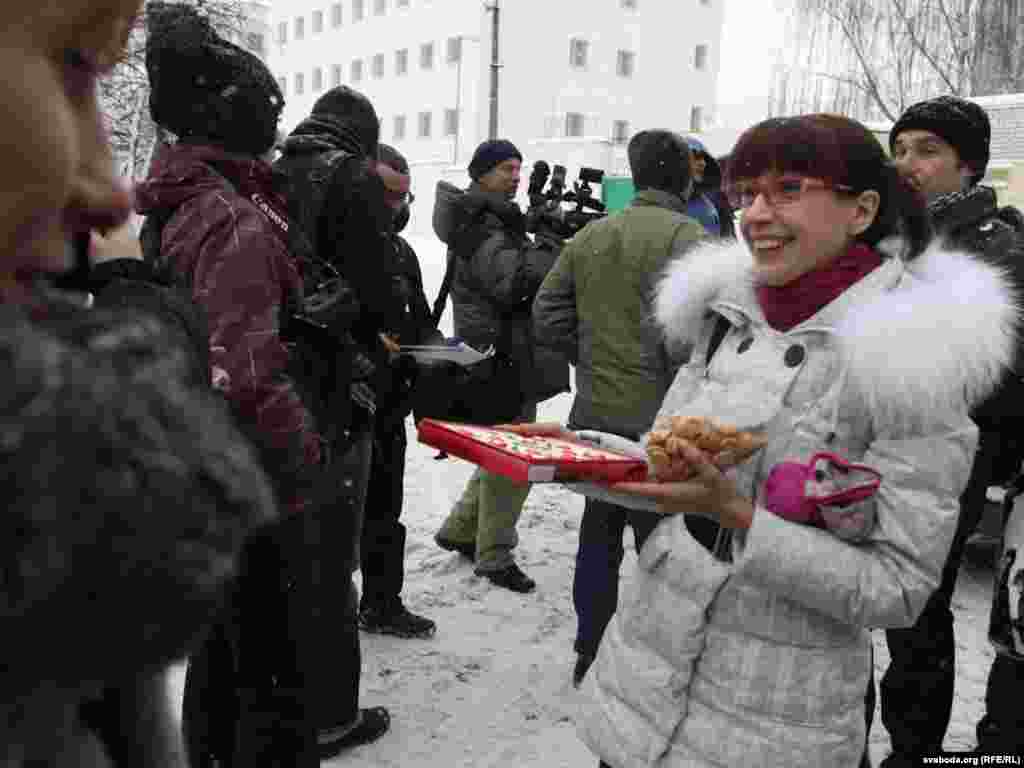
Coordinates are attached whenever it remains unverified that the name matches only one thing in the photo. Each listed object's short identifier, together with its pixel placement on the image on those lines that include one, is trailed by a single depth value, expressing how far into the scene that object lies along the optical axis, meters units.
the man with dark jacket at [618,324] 3.71
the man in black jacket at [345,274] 2.90
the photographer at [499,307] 4.52
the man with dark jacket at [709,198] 5.02
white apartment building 38.56
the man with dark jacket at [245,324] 2.23
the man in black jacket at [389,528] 4.04
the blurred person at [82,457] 0.46
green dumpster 16.59
